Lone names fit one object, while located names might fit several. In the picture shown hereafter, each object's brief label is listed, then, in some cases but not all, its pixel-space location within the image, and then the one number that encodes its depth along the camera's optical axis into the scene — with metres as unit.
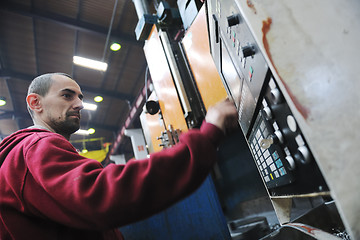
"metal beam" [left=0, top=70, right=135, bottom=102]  7.89
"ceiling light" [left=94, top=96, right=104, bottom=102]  8.55
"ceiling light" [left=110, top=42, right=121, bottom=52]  6.04
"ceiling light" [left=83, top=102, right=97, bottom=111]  9.01
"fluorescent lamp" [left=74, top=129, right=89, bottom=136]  10.83
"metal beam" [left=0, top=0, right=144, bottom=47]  5.73
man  0.59
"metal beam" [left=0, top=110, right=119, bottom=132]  9.78
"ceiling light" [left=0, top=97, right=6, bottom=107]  7.88
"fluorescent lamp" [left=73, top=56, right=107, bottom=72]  6.42
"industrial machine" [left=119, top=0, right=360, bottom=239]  0.51
